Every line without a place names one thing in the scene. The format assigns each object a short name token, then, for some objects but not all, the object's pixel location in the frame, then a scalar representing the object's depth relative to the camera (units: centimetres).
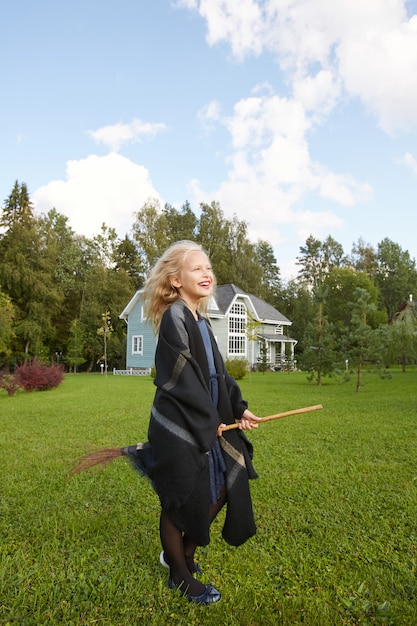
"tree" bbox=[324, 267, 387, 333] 4397
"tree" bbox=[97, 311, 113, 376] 2695
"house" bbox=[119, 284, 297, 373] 2959
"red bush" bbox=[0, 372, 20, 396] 1395
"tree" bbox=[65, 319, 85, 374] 3253
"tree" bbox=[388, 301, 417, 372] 2162
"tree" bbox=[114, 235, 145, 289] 4037
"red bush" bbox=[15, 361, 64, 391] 1508
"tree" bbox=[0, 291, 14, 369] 2267
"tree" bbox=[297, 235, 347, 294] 5162
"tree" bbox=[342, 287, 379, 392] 1381
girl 227
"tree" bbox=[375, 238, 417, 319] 4828
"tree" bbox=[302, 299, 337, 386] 1647
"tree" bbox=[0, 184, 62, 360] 3130
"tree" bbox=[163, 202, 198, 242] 4344
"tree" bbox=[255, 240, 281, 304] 5181
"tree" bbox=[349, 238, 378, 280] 5106
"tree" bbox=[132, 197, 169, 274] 3781
